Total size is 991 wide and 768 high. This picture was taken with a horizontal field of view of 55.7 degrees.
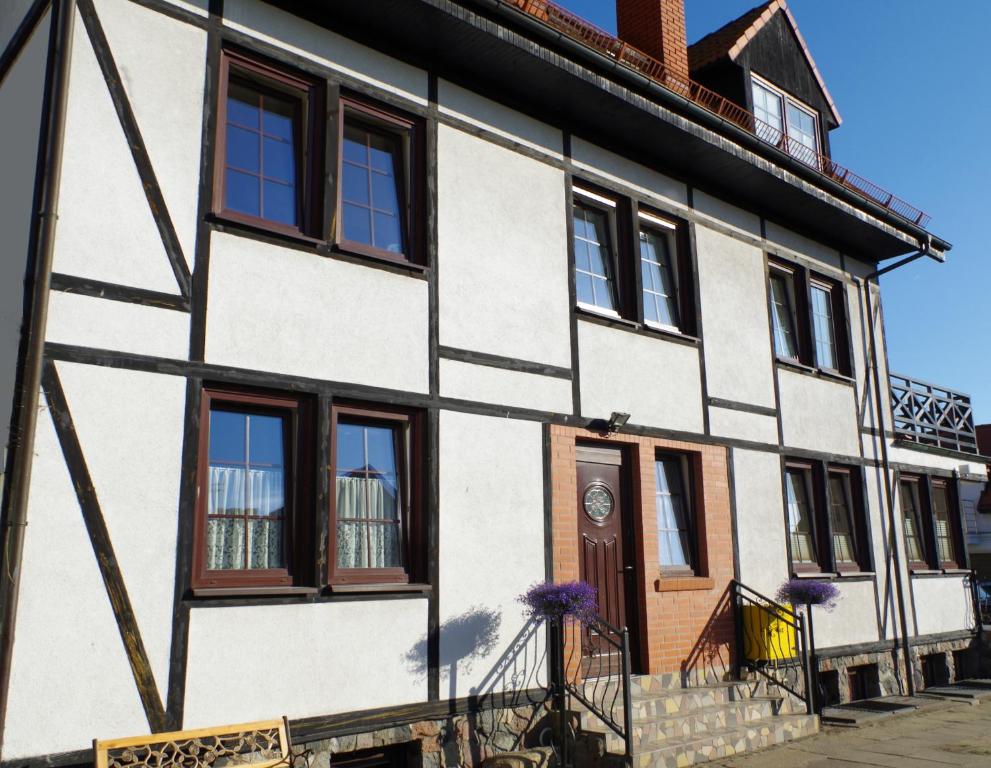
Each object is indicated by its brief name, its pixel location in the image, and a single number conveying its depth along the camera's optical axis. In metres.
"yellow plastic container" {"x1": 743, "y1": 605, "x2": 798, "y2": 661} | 10.25
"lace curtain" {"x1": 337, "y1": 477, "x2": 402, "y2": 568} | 7.46
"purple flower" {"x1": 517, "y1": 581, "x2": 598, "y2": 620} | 7.95
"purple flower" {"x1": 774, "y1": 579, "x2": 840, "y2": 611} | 10.70
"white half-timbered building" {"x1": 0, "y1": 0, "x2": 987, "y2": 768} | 6.18
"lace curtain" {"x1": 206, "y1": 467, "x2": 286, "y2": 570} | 6.76
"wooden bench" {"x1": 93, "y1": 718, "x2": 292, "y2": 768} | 5.84
